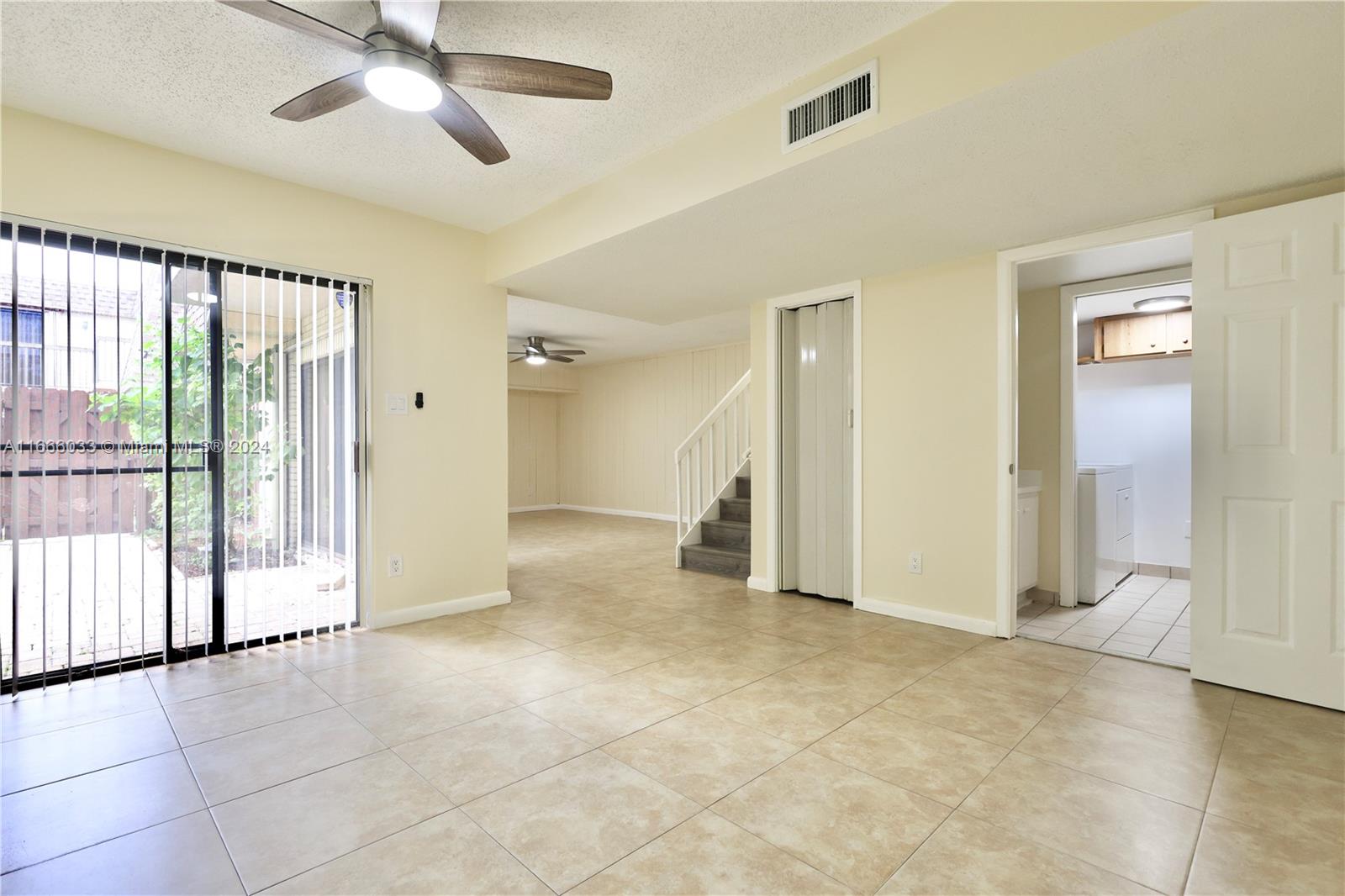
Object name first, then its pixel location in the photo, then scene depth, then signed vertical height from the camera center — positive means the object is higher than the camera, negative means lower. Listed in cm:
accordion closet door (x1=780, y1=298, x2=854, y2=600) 450 -4
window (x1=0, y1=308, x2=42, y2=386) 268 +42
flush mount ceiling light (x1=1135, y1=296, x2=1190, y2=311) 493 +113
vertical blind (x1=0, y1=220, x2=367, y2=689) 275 -5
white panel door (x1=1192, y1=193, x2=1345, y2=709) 261 -3
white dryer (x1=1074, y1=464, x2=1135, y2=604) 452 -64
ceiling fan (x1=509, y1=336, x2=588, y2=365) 812 +119
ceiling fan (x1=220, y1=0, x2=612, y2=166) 191 +122
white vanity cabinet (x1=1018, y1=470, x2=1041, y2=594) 432 -54
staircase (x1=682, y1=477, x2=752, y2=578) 542 -89
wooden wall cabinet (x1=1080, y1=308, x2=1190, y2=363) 519 +93
